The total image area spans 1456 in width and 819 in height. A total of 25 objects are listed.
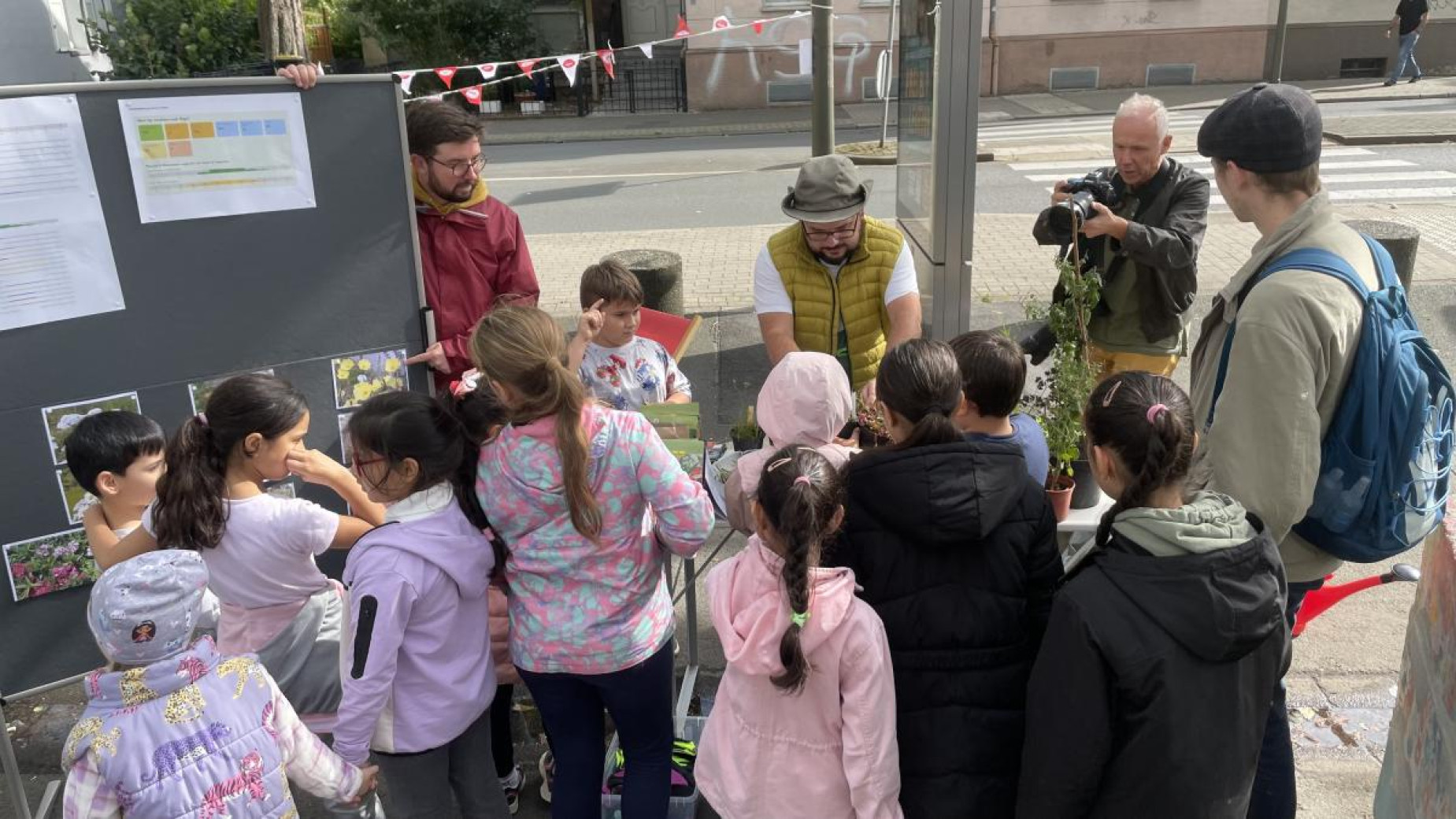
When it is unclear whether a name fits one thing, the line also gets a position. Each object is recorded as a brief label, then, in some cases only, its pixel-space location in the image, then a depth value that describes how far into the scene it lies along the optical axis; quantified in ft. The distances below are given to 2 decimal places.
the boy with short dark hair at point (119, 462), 9.93
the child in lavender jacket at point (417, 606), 8.04
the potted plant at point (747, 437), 11.09
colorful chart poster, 10.57
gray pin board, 10.47
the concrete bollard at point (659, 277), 23.76
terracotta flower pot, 11.30
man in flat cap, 7.72
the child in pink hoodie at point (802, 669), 7.07
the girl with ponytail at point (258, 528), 9.07
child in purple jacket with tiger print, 6.76
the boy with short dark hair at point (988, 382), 8.25
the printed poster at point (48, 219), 9.86
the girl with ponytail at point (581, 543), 8.14
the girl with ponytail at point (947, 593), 7.43
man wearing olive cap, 12.71
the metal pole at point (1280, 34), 58.85
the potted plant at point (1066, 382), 11.26
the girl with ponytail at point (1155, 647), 6.56
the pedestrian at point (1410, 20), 62.39
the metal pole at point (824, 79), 27.07
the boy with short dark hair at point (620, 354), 12.23
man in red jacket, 12.13
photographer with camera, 12.31
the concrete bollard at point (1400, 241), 21.91
